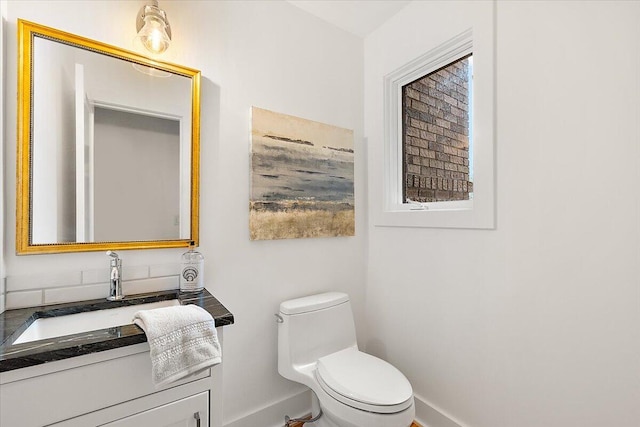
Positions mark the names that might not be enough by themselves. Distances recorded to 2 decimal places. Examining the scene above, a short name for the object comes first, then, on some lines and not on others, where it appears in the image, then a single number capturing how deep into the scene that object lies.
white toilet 1.20
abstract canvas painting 1.61
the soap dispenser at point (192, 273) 1.31
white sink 0.99
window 1.41
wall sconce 1.23
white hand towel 0.83
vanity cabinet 0.73
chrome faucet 1.19
